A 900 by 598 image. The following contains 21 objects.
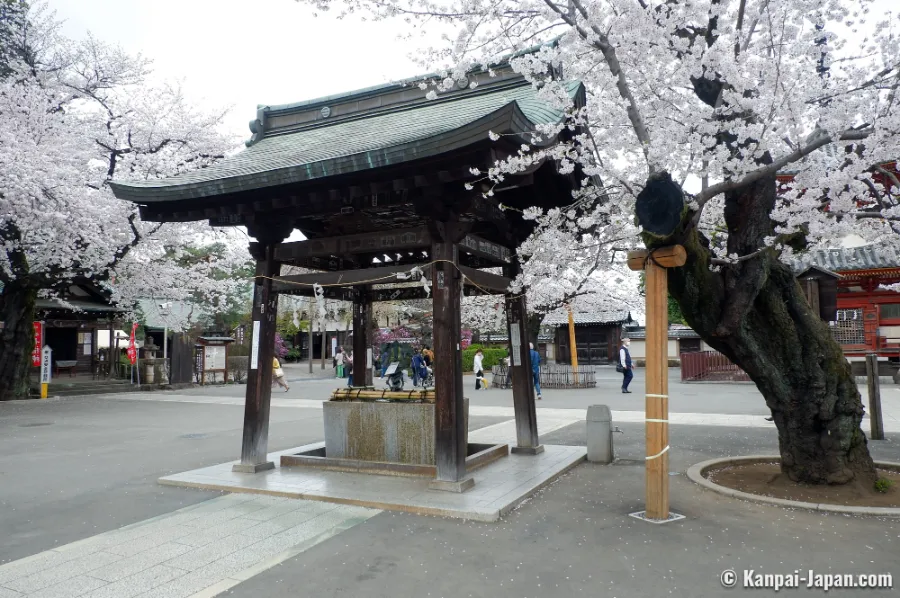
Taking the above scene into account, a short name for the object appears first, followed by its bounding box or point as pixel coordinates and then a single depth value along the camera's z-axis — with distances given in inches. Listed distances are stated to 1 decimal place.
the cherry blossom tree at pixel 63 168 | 675.4
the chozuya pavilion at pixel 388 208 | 259.6
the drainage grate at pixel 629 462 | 324.8
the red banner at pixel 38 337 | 789.9
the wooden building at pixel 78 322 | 952.9
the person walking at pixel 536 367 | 764.6
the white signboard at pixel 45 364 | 771.1
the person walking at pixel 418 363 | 878.7
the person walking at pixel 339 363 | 1301.7
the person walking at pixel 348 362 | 1122.8
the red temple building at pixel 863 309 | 877.8
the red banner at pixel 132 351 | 997.7
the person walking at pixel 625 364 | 820.6
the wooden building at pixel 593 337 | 1641.6
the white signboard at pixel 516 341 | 350.3
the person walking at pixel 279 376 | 881.5
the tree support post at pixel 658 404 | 217.6
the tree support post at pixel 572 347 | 960.0
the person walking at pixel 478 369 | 926.4
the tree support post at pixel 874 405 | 387.2
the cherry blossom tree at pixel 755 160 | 228.5
